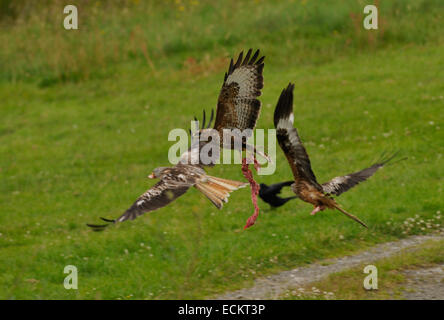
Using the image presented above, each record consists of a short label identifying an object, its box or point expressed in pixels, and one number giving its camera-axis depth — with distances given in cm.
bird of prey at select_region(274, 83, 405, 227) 1298
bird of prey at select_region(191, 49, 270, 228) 1497
